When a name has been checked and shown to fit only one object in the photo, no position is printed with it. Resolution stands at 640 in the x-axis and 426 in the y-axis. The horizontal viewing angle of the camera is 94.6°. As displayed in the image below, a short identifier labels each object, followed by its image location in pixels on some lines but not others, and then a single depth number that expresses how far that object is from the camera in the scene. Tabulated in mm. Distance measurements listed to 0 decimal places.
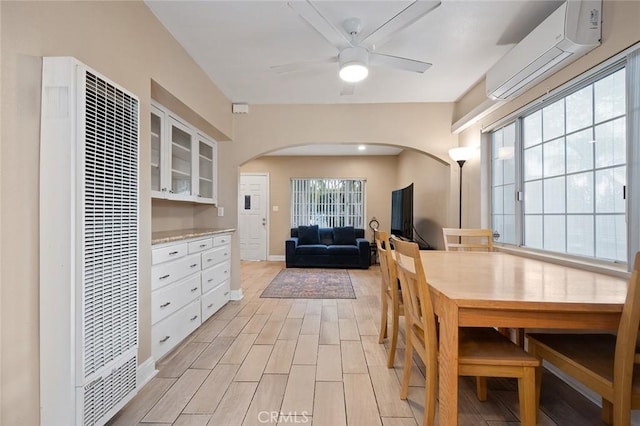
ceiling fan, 1874
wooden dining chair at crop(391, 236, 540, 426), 1271
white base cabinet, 2186
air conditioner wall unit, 1739
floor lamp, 3338
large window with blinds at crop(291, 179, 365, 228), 7059
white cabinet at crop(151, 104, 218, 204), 2680
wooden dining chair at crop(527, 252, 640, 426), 1083
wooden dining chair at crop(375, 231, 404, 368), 2072
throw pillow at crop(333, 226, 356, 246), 6258
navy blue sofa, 5840
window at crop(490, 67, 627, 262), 1808
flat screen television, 4484
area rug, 3996
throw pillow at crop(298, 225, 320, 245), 6297
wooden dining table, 1177
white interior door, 6996
